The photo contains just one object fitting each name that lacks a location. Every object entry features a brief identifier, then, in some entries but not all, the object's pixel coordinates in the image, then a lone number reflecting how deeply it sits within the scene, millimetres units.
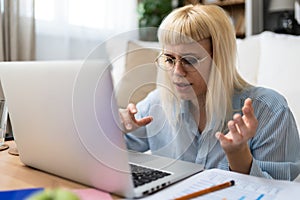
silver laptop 568
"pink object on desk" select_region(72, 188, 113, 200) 609
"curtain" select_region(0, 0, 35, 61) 1883
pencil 595
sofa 987
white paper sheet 617
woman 940
